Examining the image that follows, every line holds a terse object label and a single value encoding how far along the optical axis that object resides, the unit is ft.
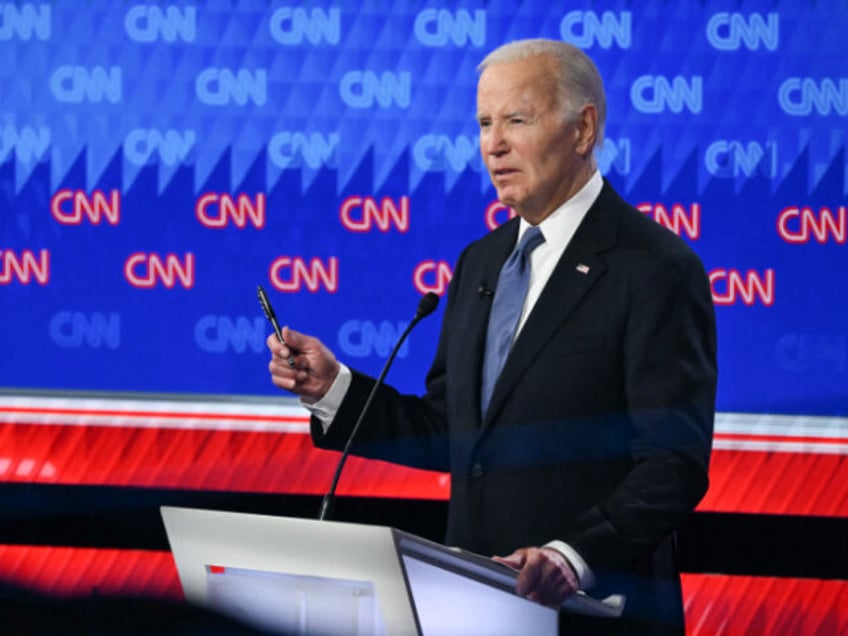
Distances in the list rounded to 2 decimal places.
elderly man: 29.58
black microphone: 29.87
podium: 28.54
